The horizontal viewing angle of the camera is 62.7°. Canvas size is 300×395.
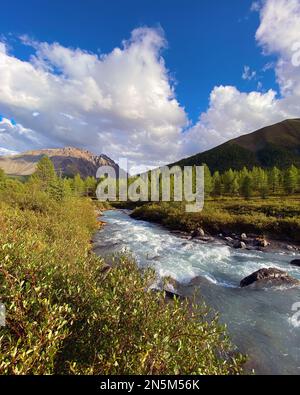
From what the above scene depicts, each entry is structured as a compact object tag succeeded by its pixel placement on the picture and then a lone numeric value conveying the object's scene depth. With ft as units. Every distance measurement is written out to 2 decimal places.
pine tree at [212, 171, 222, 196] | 308.40
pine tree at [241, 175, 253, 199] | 272.31
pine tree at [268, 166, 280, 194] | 287.07
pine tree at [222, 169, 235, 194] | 297.96
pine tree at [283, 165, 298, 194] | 266.36
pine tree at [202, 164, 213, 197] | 286.25
